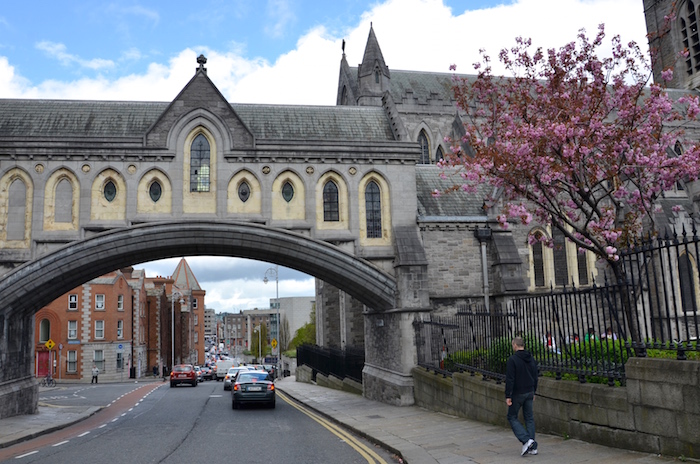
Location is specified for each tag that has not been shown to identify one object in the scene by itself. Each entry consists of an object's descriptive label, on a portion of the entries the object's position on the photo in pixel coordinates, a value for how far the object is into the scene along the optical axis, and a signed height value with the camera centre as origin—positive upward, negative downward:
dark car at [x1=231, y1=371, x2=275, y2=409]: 20.02 -2.17
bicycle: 42.80 -3.46
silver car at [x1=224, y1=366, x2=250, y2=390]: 32.97 -2.96
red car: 37.09 -2.92
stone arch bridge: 18.53 +3.87
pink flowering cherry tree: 14.05 +4.00
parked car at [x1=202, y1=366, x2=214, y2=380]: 51.69 -4.03
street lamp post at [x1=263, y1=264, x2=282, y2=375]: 53.28 +3.91
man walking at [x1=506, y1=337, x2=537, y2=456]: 8.98 -1.16
